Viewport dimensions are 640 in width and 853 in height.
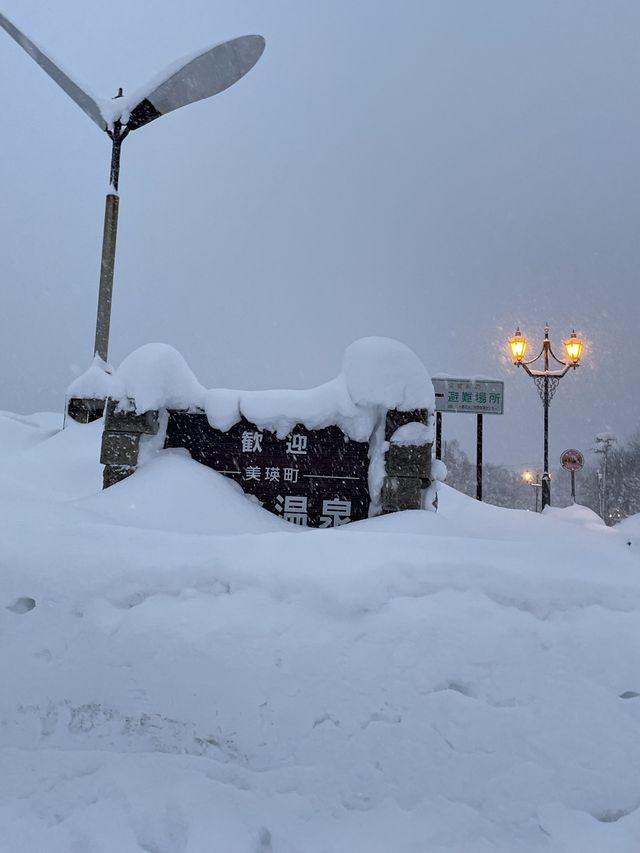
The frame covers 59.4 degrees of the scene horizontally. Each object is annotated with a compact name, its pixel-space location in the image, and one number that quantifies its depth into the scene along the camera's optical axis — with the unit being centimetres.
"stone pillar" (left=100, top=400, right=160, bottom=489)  672
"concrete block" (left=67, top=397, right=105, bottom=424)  1126
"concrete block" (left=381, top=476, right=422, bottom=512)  643
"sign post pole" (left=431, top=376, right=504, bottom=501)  1158
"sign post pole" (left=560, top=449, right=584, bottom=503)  1756
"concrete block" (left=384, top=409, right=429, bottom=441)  650
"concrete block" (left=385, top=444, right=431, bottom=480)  640
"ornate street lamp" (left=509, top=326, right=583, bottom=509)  1538
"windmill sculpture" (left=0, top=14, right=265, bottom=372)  1257
